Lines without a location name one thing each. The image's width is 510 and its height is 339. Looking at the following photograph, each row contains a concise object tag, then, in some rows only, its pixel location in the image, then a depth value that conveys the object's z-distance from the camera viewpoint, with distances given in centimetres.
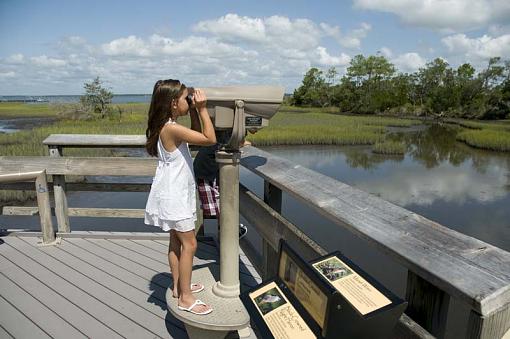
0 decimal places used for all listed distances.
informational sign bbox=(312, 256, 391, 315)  102
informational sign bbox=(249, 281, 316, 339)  115
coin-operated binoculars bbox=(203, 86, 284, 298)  167
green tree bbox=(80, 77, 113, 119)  3044
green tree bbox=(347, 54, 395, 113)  5709
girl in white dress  185
